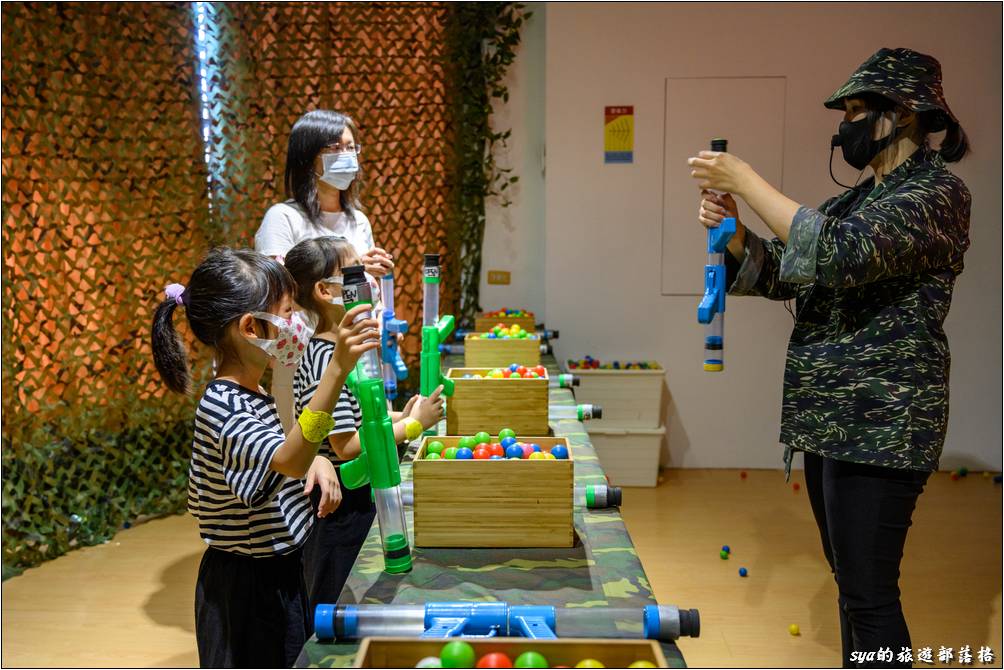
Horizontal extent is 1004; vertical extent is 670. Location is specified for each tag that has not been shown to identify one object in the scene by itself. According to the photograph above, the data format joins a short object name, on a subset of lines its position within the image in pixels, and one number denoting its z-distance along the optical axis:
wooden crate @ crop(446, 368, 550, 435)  2.15
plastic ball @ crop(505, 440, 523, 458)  1.63
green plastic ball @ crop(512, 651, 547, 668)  0.95
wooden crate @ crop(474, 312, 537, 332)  4.11
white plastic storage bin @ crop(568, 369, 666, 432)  4.54
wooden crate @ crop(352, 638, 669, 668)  0.98
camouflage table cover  1.31
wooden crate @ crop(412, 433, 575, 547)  1.50
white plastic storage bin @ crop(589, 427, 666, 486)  4.49
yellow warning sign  4.63
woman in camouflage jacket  1.59
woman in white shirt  2.52
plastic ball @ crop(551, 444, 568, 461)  1.60
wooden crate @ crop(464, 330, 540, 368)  3.09
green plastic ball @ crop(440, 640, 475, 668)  0.97
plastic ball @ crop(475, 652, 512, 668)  0.96
